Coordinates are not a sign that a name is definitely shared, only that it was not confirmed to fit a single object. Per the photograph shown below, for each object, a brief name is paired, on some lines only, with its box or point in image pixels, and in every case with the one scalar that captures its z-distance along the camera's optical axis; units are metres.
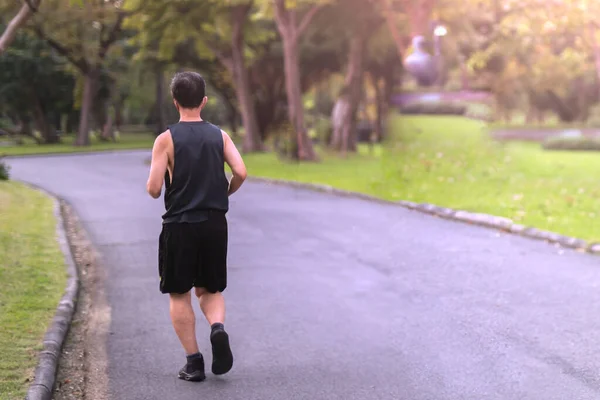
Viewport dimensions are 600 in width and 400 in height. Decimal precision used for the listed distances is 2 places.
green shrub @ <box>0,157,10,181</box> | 20.39
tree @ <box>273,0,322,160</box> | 25.89
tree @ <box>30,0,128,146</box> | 39.72
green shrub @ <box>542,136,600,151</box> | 32.22
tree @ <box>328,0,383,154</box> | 28.61
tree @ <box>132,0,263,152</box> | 29.58
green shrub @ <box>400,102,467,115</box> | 58.00
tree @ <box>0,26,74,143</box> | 47.28
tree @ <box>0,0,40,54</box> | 14.94
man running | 4.88
